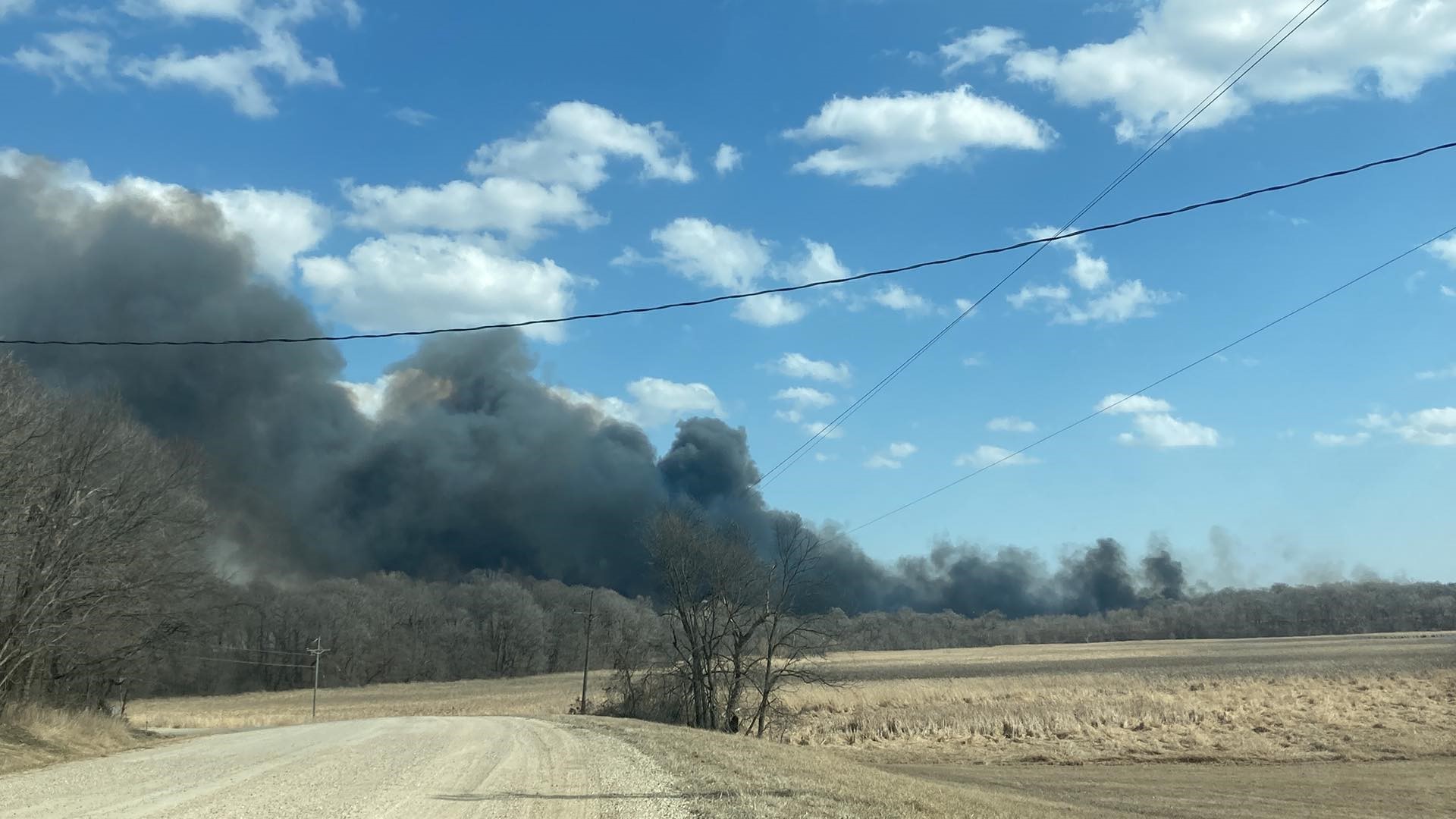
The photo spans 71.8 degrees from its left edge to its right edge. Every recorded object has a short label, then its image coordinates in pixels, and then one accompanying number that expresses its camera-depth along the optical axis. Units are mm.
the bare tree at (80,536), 23922
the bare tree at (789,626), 43000
